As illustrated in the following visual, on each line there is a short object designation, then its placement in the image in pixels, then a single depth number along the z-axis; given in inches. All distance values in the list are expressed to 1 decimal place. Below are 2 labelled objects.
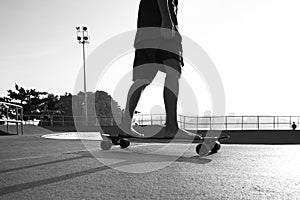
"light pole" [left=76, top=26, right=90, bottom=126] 1255.0
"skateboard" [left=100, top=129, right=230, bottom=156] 109.3
